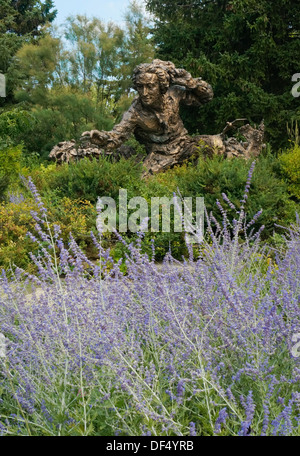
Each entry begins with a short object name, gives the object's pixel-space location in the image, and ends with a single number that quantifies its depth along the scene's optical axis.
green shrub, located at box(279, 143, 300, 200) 9.67
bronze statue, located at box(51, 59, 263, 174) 10.56
